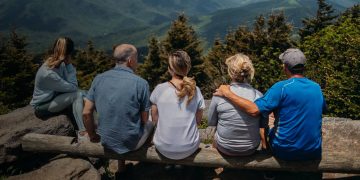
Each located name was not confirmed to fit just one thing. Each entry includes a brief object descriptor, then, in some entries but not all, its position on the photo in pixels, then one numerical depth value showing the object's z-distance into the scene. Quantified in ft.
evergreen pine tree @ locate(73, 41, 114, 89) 143.54
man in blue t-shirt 16.63
